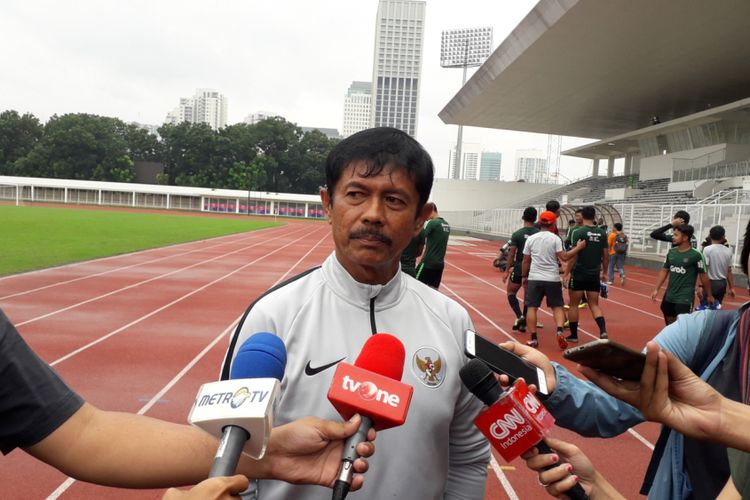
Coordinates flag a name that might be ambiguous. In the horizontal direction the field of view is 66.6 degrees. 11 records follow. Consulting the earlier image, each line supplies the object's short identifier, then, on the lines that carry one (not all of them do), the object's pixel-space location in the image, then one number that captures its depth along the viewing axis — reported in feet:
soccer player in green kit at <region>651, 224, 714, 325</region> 21.39
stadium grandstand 59.52
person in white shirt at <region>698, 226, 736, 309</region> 25.54
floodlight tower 197.16
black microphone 4.32
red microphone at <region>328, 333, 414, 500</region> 3.76
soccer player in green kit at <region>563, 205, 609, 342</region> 24.61
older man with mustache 5.08
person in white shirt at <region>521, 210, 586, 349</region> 23.29
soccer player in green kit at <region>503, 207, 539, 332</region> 26.53
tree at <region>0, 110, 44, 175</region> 236.02
